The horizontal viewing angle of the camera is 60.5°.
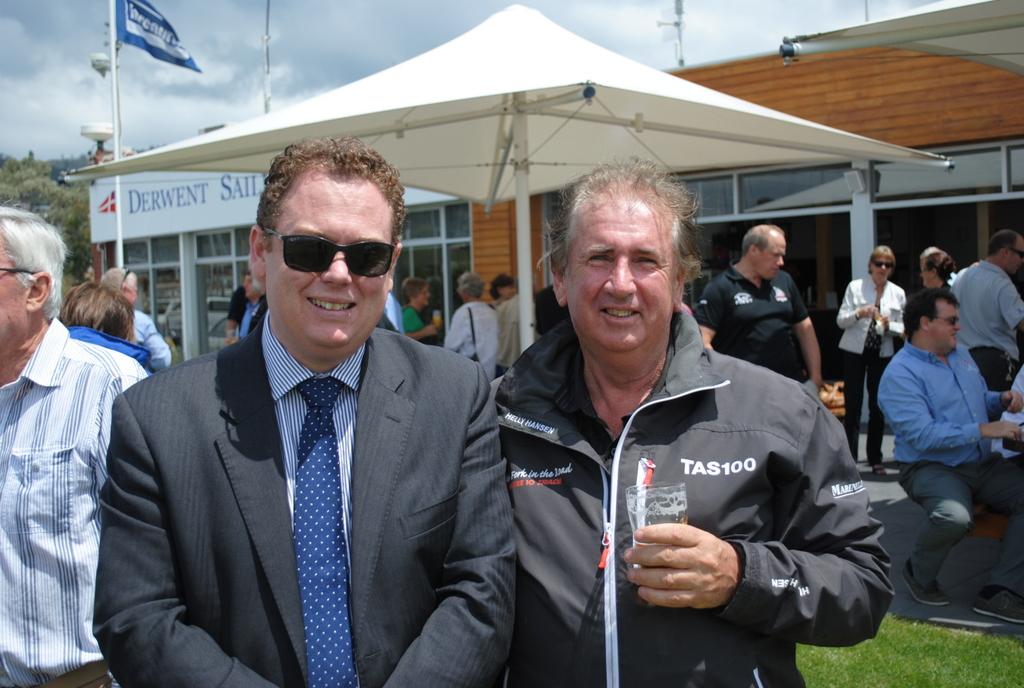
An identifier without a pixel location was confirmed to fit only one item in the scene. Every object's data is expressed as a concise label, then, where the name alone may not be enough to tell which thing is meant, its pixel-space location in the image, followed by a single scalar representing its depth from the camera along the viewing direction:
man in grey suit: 1.63
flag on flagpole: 14.88
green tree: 28.58
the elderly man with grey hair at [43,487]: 2.20
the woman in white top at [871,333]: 8.15
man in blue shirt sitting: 4.68
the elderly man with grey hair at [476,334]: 8.03
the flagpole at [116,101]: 15.43
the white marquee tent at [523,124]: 5.25
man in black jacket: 1.77
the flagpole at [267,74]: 22.49
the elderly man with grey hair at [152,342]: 6.60
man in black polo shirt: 6.36
